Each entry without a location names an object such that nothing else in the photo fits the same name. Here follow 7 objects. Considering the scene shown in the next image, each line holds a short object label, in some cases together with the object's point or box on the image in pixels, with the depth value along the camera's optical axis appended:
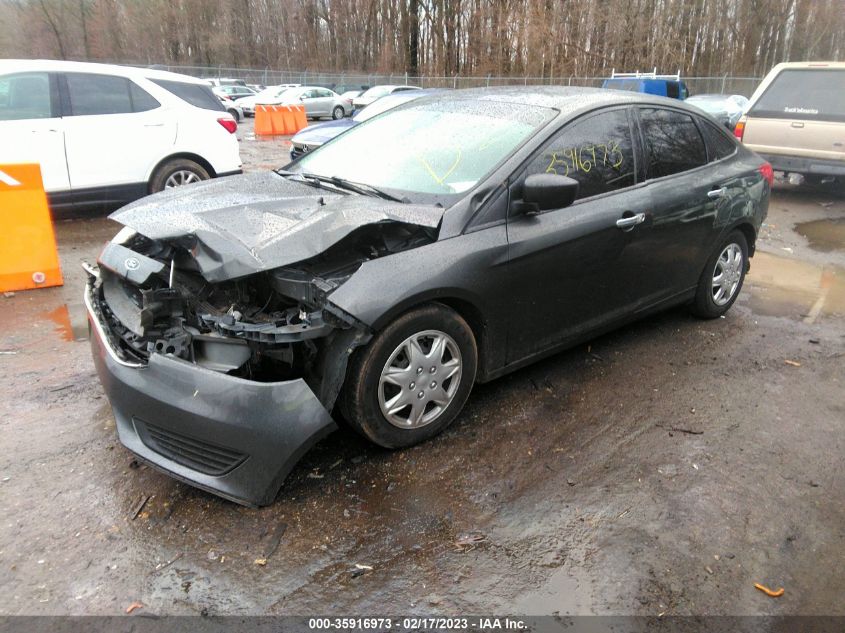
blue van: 18.03
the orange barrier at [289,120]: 20.08
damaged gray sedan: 2.75
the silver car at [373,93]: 24.56
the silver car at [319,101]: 28.78
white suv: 7.05
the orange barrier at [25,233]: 5.42
